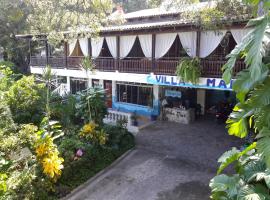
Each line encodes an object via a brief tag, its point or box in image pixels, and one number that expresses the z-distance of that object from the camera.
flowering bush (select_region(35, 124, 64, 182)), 9.05
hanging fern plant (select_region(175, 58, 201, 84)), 13.56
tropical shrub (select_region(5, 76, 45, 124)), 13.65
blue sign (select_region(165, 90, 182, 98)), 18.05
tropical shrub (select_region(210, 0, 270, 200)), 3.41
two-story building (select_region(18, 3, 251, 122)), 13.94
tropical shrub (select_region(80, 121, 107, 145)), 11.79
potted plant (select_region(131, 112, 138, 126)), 16.45
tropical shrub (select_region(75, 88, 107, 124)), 12.11
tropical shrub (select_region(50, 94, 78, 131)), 14.02
